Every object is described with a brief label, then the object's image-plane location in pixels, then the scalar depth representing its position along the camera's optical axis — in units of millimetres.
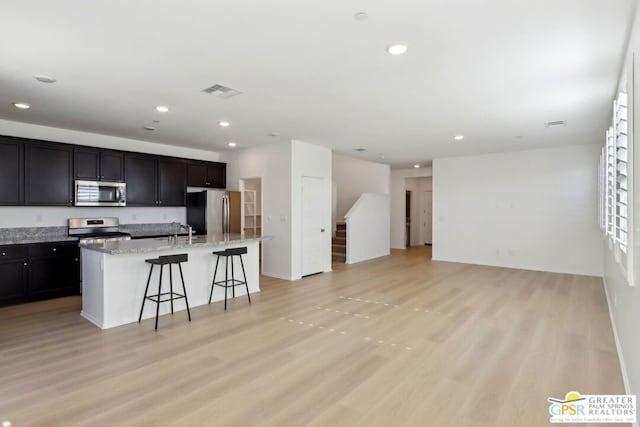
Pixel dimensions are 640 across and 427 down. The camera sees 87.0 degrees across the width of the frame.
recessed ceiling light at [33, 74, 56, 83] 3406
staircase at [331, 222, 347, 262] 8953
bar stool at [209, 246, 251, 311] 4891
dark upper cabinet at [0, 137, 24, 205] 4879
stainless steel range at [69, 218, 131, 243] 5652
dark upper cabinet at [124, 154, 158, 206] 6270
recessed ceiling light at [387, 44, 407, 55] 2758
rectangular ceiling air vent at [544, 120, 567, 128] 5266
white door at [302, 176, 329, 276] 6887
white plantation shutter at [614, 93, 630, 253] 2529
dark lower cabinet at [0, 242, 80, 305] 4758
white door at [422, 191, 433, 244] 12703
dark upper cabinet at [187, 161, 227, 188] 7191
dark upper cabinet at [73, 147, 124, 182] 5633
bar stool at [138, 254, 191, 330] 4156
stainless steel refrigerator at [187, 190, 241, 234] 6996
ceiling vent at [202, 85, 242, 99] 3746
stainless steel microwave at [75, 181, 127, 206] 5629
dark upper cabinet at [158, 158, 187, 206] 6742
